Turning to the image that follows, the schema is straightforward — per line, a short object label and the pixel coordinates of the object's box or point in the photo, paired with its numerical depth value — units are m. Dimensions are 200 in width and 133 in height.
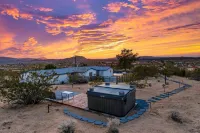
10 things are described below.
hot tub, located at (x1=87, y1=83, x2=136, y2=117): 9.10
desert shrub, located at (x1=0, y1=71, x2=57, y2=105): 11.24
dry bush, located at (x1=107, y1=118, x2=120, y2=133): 6.54
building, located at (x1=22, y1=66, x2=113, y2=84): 24.88
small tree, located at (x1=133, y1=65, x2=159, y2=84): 20.80
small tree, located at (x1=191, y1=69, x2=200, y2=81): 27.30
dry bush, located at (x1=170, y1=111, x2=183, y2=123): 8.28
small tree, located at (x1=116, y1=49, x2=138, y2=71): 30.98
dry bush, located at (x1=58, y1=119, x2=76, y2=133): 6.54
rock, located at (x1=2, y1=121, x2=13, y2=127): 8.06
